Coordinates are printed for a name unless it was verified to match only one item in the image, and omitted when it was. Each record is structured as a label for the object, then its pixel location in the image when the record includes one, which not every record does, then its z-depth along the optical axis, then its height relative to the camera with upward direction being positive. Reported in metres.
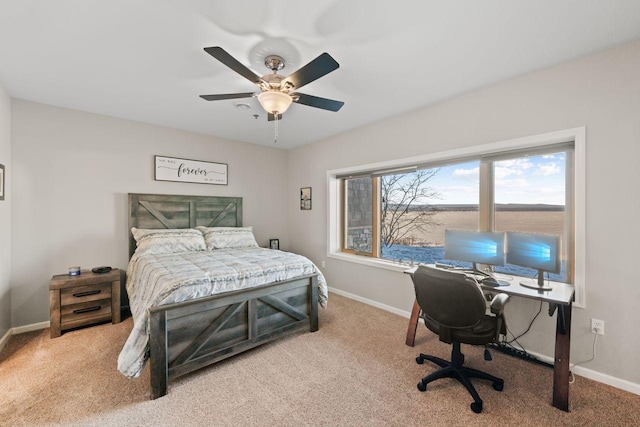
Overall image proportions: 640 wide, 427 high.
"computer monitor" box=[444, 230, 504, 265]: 2.48 -0.37
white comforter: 1.98 -0.62
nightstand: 2.81 -0.99
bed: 2.00 -0.77
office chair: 1.79 -0.75
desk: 1.82 -0.91
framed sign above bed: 3.88 +0.61
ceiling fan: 1.68 +0.93
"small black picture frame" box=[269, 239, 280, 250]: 4.95 -0.64
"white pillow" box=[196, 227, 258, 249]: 3.86 -0.42
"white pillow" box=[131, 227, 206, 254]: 3.36 -0.41
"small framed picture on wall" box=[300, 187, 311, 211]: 4.82 +0.19
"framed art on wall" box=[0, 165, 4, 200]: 2.66 +0.29
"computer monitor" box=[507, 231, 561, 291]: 2.11 -0.37
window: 2.36 +0.10
